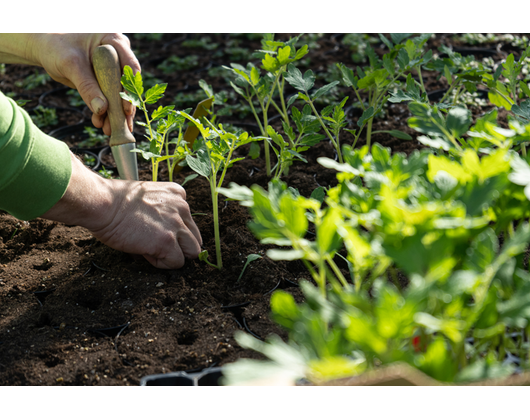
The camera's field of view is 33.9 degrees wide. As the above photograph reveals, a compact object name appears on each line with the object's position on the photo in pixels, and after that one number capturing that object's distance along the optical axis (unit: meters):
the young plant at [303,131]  1.09
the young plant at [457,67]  1.10
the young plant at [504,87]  0.99
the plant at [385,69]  1.11
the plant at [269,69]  1.10
